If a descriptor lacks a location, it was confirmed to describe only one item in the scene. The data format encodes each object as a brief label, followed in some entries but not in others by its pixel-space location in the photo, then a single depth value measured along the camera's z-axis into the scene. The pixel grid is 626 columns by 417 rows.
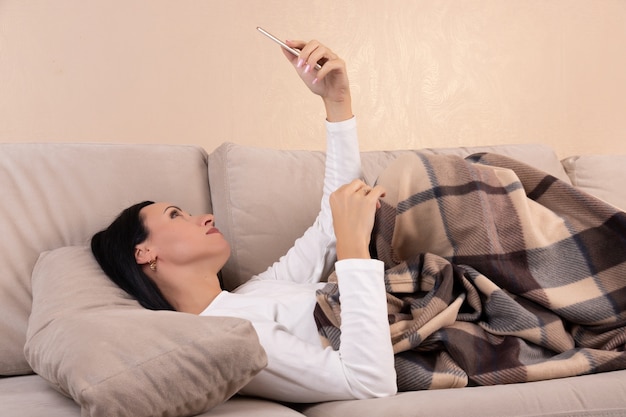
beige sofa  0.96
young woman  1.21
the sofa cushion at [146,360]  0.91
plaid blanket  1.26
